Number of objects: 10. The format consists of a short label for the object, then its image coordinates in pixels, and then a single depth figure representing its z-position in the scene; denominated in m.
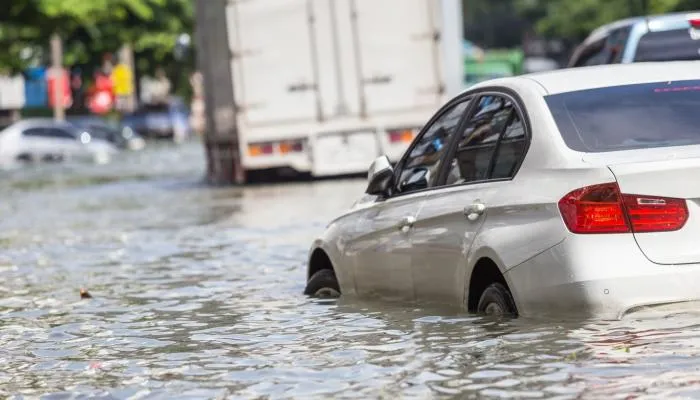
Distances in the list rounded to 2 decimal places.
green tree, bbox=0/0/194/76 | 61.91
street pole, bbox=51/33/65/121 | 72.25
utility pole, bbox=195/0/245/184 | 27.00
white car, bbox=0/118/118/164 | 56.53
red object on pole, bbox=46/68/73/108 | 72.81
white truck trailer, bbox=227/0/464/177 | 26.44
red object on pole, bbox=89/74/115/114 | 90.09
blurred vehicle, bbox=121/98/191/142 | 81.00
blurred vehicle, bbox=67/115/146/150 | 63.87
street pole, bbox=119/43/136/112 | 81.24
